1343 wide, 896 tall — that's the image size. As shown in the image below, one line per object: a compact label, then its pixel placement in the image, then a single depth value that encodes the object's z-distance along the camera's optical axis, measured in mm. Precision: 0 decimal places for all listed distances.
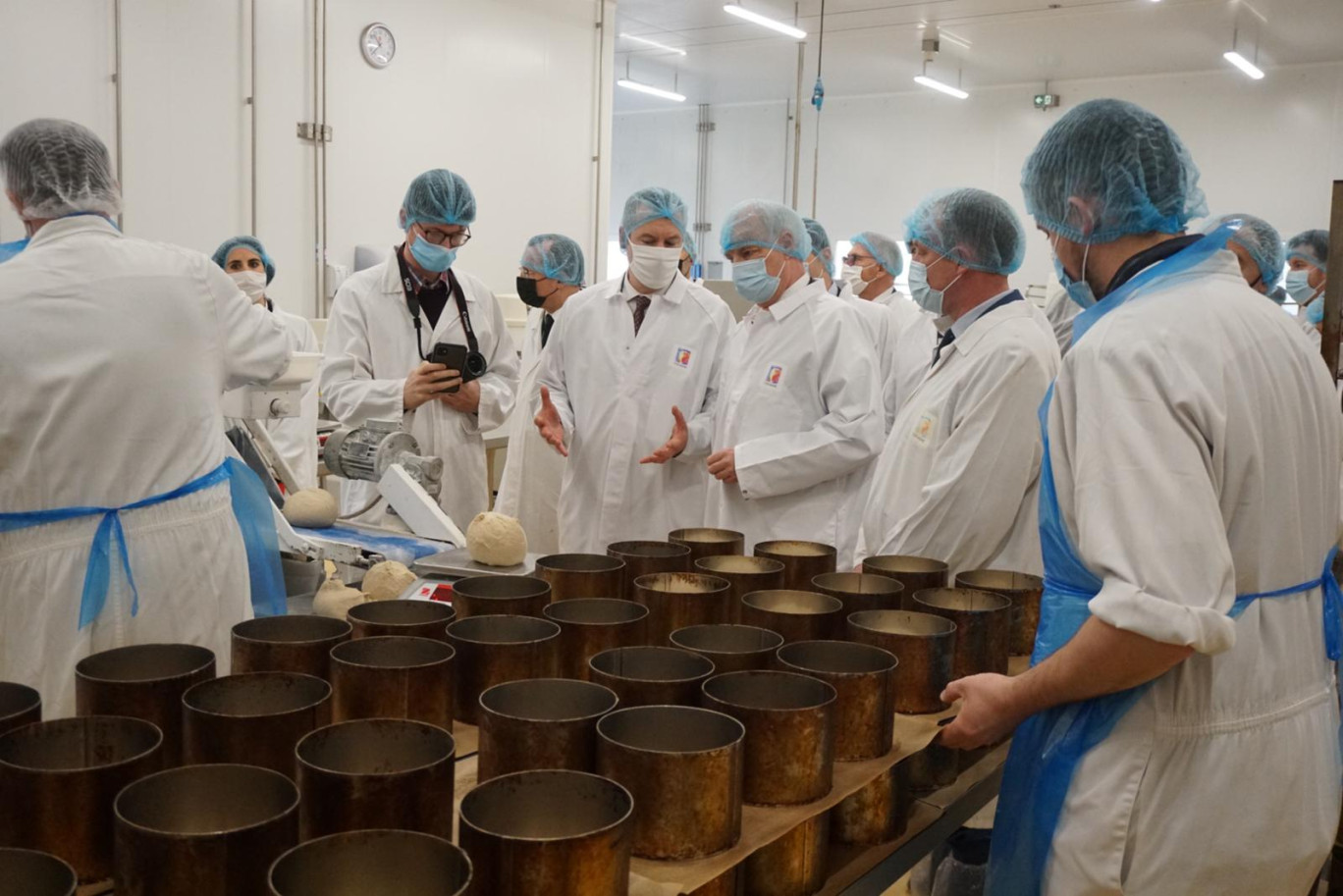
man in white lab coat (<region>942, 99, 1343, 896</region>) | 1105
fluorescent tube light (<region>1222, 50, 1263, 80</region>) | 7020
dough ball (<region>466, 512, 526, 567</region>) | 1901
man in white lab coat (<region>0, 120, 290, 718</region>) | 1628
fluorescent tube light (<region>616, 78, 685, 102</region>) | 8773
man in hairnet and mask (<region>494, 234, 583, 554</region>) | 3660
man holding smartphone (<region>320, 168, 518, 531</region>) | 2816
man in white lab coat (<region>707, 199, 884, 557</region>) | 2545
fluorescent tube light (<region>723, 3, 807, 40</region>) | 6098
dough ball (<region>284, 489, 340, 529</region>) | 2270
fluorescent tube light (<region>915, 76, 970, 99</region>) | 8133
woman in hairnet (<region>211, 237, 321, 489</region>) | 3275
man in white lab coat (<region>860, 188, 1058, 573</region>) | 1877
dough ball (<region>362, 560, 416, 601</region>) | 1758
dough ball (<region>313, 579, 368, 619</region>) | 1768
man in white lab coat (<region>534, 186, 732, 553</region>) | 2986
